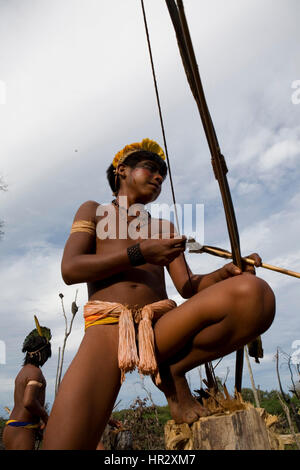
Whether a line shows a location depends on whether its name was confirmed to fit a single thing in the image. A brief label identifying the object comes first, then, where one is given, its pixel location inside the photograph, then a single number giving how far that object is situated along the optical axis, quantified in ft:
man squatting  5.98
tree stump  5.52
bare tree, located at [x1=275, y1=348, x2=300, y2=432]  27.55
